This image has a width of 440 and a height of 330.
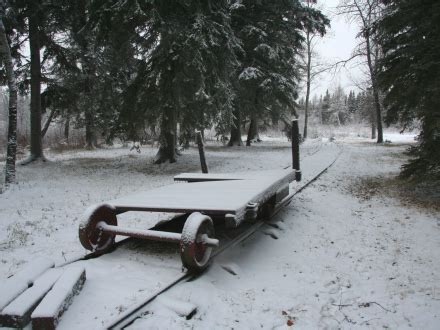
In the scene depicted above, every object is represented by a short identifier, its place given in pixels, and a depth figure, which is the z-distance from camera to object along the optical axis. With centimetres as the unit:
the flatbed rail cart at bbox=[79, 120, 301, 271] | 430
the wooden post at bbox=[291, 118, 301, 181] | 983
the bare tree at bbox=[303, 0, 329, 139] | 3472
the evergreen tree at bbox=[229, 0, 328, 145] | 1897
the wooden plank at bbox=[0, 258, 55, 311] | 343
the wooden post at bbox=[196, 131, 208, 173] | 1039
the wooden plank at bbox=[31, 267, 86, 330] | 310
